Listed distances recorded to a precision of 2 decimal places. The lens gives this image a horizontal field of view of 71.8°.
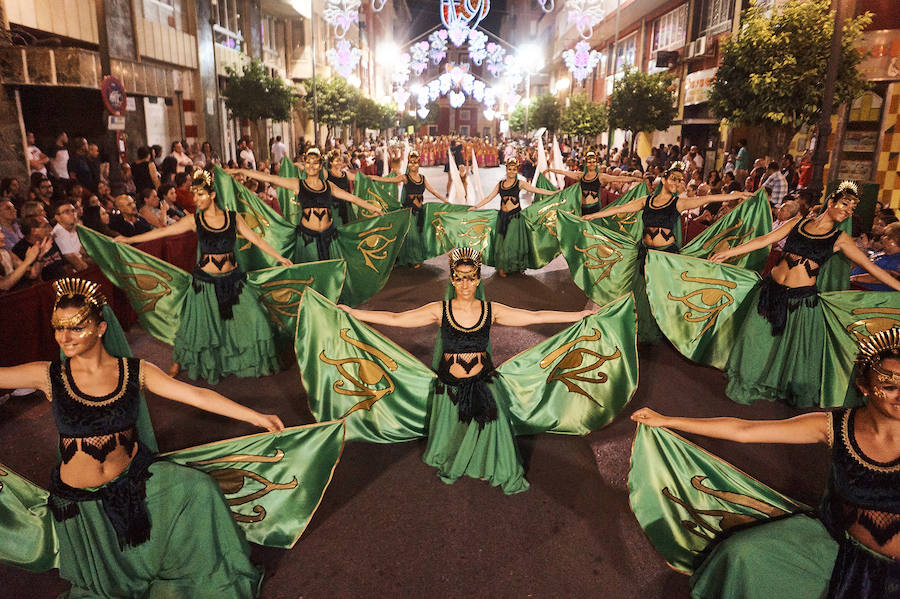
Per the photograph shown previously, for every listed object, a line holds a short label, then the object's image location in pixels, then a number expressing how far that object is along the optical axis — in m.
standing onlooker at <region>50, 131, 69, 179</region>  13.19
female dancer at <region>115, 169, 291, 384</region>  6.21
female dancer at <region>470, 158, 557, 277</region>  10.92
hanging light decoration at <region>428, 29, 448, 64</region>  56.95
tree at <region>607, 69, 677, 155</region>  22.75
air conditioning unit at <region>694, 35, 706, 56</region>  24.32
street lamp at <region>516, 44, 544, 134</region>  40.47
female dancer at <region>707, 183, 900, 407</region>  5.73
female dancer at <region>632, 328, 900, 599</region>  2.64
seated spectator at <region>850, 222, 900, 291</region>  6.89
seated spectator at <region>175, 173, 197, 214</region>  11.87
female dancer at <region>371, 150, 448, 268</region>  11.66
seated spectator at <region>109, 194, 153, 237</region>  8.92
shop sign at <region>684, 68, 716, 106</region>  22.34
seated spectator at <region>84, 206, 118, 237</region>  8.90
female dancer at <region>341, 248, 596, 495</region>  4.50
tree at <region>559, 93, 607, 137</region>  27.89
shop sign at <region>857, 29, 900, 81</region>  15.04
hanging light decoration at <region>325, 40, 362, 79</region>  36.47
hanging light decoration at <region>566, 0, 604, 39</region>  29.25
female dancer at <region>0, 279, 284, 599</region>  2.92
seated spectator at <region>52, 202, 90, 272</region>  7.60
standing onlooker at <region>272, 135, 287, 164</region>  23.06
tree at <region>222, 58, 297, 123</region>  22.69
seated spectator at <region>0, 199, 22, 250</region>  8.01
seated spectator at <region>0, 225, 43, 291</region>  5.96
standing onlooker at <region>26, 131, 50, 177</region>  12.94
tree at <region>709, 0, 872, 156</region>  12.28
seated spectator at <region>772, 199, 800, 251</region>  8.69
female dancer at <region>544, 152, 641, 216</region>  11.18
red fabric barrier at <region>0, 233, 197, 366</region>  5.86
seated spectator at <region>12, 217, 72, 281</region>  6.74
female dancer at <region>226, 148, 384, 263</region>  8.28
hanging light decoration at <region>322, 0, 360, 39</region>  32.81
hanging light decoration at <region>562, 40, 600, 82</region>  31.72
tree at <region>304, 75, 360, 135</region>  35.22
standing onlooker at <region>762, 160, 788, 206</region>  12.69
